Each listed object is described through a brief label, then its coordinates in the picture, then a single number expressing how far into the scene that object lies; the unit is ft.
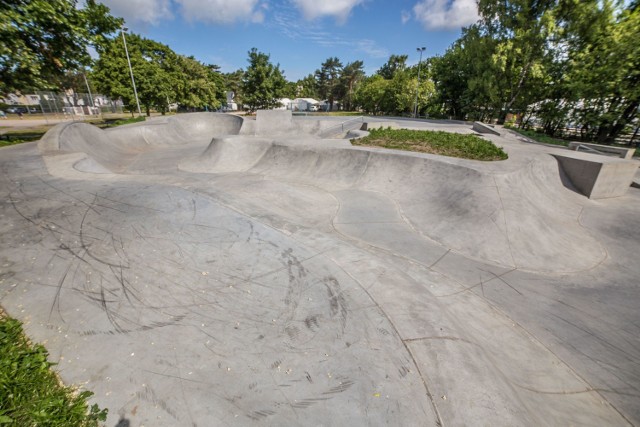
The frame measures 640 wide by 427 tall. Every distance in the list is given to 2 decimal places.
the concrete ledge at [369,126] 67.43
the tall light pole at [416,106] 116.37
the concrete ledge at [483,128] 68.88
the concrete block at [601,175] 36.09
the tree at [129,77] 102.06
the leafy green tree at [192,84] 140.56
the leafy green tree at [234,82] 252.21
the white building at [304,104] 254.10
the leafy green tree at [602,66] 57.47
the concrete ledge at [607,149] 45.72
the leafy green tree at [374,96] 161.04
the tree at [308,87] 293.02
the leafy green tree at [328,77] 283.59
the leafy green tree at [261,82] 138.21
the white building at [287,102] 242.86
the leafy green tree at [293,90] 243.64
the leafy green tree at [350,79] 256.11
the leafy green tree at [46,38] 42.11
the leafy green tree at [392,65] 256.73
